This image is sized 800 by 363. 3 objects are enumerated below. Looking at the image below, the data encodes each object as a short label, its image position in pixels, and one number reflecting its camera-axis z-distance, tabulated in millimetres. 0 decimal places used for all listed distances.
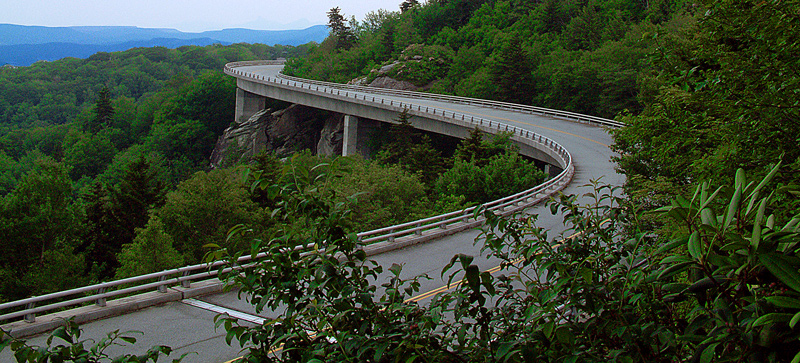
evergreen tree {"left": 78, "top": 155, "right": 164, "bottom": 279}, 32594
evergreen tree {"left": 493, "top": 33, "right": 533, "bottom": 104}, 58562
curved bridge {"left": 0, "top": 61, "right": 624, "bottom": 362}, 10258
